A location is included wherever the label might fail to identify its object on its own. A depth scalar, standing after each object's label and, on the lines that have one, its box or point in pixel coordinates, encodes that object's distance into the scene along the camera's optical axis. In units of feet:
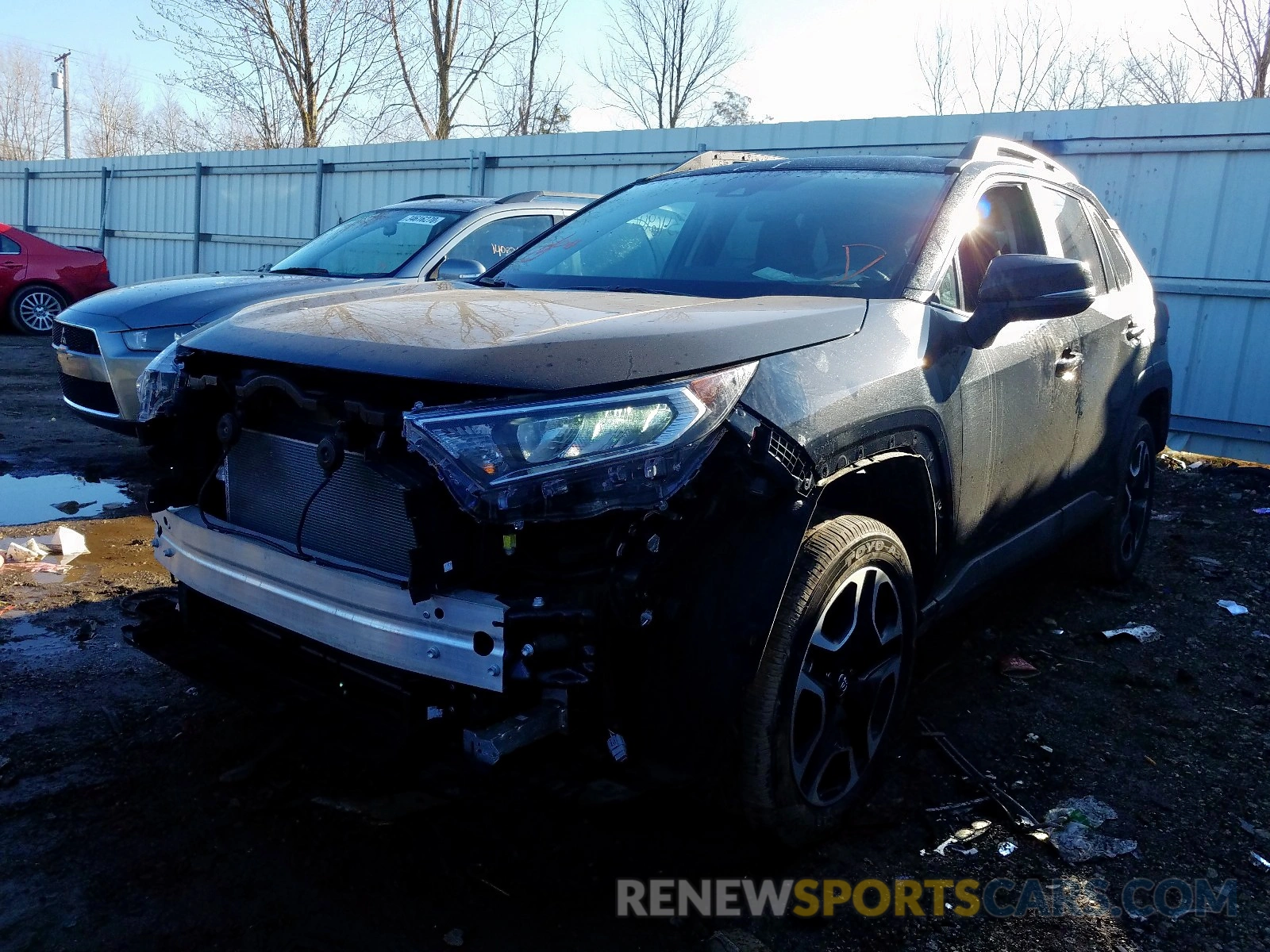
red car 47.16
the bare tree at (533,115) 88.38
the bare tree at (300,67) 82.58
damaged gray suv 6.74
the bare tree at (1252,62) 57.21
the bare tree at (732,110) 98.17
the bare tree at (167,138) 137.08
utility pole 154.01
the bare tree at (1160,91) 69.57
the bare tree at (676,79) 95.86
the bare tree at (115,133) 160.45
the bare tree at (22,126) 167.02
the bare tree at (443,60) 83.35
